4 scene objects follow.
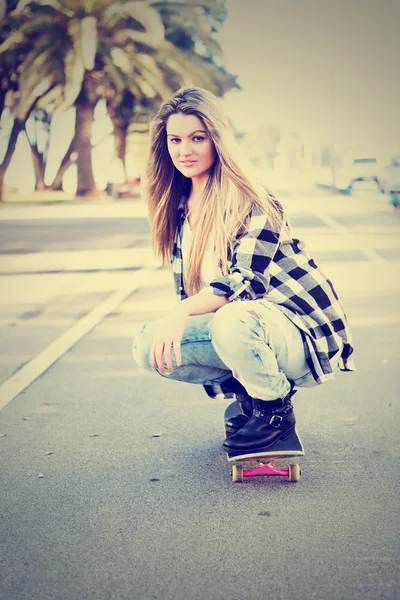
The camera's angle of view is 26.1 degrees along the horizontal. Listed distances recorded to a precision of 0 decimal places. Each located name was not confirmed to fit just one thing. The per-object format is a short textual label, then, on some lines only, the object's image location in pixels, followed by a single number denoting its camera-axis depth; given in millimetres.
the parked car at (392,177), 28203
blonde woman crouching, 3568
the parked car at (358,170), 38219
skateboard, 3676
